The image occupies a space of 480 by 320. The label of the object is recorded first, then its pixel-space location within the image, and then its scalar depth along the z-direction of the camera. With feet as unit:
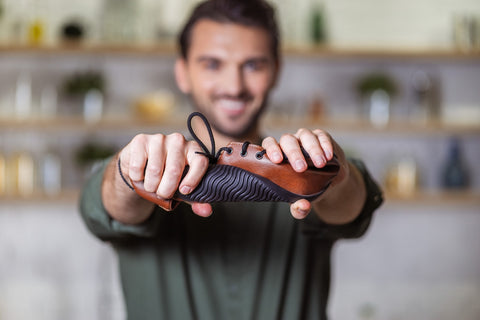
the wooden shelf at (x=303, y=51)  9.87
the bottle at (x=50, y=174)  9.99
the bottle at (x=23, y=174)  9.76
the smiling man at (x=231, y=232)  4.03
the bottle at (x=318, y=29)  10.18
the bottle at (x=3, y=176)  9.71
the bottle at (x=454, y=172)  10.41
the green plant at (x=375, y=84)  10.12
